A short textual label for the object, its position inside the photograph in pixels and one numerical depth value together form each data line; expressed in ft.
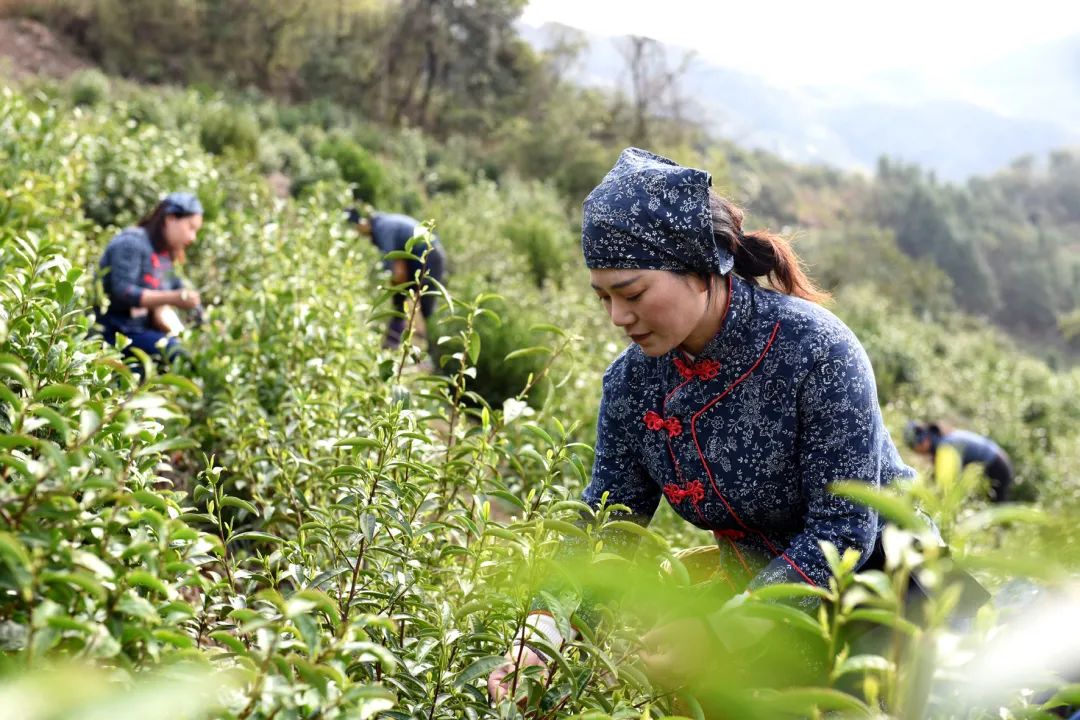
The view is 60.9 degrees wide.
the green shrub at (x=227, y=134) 31.02
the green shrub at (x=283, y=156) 33.68
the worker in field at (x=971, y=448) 23.27
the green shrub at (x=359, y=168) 32.58
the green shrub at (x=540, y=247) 29.55
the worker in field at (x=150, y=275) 13.52
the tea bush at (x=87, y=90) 37.52
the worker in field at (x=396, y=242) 18.49
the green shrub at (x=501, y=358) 18.33
